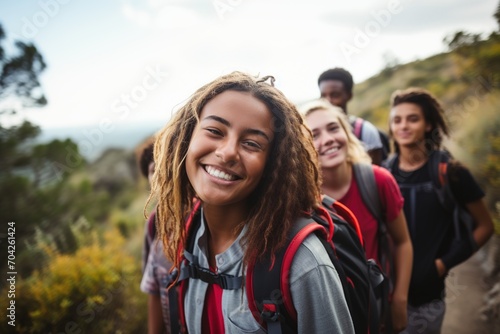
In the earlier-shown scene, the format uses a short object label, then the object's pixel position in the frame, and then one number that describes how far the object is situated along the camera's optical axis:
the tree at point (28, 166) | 5.27
